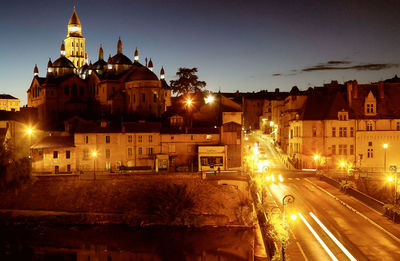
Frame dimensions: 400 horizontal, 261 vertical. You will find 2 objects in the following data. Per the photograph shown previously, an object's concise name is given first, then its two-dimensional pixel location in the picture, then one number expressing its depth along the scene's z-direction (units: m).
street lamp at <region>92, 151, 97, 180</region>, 47.87
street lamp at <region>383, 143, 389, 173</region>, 46.46
